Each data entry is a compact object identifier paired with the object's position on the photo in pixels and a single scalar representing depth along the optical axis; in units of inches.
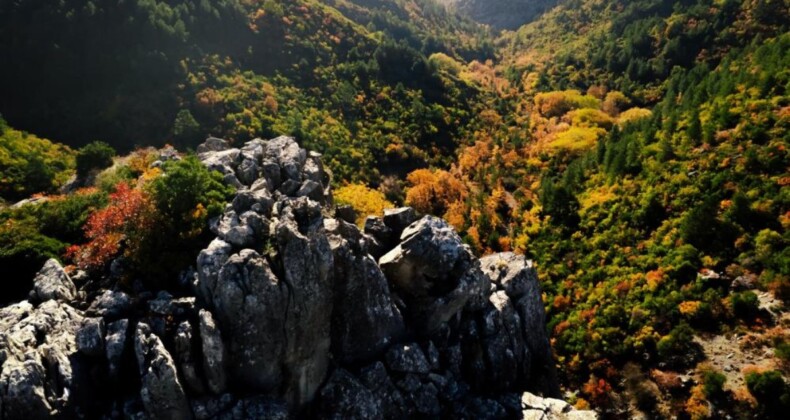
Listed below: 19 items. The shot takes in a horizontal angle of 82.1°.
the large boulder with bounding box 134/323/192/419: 943.0
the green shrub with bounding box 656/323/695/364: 1815.3
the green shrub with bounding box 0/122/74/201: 2191.2
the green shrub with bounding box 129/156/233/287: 1176.2
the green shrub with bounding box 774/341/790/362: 1601.9
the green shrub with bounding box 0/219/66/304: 1182.3
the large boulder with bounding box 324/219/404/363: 1258.6
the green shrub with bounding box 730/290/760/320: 1801.2
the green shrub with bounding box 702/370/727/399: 1600.6
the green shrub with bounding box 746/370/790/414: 1489.9
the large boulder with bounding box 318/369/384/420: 1153.4
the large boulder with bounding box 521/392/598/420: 1336.1
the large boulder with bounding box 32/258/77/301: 1102.4
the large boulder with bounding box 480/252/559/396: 1592.0
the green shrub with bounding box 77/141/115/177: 2283.5
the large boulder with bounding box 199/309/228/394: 1005.8
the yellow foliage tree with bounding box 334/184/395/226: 2738.7
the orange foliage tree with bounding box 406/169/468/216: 3464.6
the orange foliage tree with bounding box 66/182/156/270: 1212.5
